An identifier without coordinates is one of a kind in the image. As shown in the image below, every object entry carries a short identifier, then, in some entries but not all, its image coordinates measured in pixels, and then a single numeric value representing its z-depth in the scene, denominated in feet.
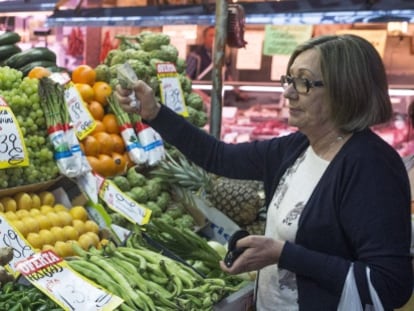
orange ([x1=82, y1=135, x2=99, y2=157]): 10.99
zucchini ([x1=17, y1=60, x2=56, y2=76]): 12.05
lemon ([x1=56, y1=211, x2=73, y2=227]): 9.30
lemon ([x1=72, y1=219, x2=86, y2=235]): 9.36
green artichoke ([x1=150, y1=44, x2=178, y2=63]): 13.34
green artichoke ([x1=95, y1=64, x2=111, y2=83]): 12.21
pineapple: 11.12
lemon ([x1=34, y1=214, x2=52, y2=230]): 9.01
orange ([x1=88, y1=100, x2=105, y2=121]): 11.50
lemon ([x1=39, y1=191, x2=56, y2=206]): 9.65
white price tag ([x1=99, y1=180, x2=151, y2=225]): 10.30
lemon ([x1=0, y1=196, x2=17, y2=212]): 9.04
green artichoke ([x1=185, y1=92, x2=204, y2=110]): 13.57
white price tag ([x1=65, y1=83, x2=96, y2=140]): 10.80
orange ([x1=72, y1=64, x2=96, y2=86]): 11.82
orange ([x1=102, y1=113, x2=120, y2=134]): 11.60
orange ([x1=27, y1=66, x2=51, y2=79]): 10.75
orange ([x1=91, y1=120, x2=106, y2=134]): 11.37
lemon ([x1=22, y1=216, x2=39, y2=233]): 8.77
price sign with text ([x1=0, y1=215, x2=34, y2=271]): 8.30
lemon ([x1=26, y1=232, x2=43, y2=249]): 8.61
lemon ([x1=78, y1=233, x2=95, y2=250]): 9.12
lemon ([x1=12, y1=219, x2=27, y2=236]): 8.64
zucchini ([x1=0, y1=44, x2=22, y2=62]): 12.79
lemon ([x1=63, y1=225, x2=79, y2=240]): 9.10
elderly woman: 6.04
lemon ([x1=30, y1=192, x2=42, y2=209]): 9.43
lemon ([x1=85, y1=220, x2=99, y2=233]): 9.52
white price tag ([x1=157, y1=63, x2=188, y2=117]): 12.74
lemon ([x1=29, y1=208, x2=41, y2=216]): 9.11
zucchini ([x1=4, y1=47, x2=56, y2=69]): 12.42
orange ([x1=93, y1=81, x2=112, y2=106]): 11.76
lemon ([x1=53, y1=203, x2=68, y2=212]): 9.53
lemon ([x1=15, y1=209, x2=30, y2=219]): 8.96
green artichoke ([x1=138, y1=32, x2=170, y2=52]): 13.58
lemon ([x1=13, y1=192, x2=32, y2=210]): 9.25
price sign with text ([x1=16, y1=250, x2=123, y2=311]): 7.14
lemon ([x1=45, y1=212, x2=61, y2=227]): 9.16
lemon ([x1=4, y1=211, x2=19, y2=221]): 8.77
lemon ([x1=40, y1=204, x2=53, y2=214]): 9.33
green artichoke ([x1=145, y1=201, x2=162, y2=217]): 10.94
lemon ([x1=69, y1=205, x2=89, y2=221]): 9.62
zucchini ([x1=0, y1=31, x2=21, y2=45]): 12.81
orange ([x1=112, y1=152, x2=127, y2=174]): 11.26
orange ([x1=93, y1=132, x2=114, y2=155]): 11.22
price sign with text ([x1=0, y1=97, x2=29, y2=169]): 9.11
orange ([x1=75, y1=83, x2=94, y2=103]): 11.54
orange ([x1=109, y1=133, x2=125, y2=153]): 11.47
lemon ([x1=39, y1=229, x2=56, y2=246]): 8.77
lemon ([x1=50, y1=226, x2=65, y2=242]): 8.97
